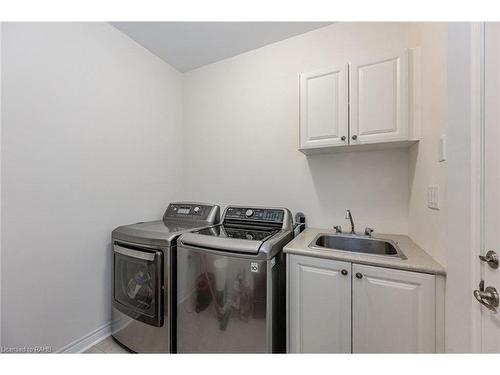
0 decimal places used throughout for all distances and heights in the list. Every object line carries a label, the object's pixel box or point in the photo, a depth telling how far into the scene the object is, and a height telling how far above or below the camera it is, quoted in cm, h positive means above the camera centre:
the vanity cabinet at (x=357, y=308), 104 -67
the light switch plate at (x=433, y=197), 110 -6
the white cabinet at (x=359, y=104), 135 +57
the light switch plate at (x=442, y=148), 102 +19
